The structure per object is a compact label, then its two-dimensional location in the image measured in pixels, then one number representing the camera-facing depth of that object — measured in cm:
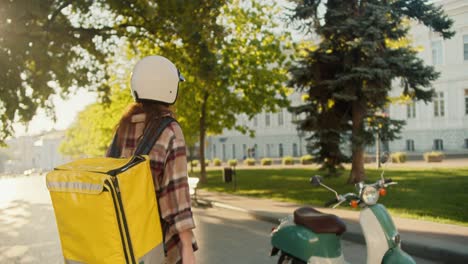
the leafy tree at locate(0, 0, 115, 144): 1519
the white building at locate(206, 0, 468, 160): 2455
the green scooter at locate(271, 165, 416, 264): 469
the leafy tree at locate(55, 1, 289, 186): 1705
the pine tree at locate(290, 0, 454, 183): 1791
